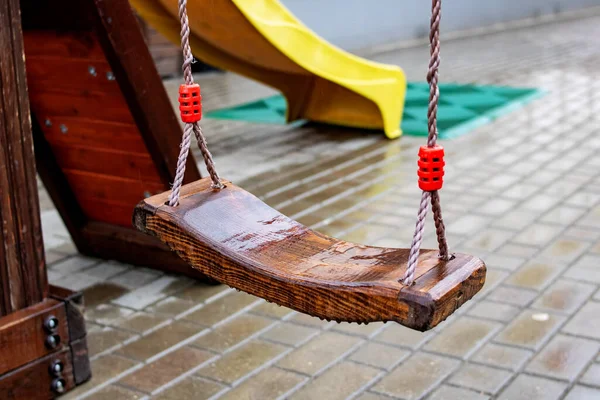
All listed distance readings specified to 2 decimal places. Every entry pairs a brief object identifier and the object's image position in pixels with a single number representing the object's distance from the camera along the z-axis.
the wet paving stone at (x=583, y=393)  2.57
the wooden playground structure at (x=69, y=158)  2.53
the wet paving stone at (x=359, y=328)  3.16
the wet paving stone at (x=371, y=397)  2.65
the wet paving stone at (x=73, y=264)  3.95
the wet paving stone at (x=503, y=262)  3.74
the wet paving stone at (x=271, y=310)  3.35
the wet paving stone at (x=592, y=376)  2.67
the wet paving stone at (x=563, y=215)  4.34
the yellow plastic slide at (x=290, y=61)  4.75
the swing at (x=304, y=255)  1.54
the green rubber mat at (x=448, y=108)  6.96
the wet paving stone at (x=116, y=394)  2.73
